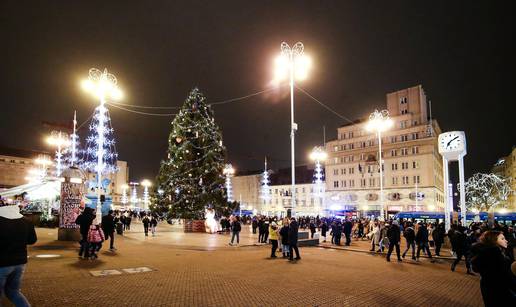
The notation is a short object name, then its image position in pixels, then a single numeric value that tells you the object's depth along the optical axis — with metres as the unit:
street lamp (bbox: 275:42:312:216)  20.70
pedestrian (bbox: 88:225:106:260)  13.67
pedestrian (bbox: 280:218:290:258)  16.06
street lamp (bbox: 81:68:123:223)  21.62
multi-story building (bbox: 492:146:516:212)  94.25
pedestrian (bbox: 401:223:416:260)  16.48
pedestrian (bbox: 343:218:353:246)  23.58
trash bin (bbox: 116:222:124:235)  27.81
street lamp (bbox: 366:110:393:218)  27.27
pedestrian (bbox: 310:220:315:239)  25.72
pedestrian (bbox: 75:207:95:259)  13.84
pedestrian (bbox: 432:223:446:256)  18.15
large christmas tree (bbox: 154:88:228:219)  34.25
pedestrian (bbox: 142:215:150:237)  26.30
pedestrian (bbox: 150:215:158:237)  26.75
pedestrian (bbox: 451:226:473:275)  13.55
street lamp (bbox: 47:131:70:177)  38.11
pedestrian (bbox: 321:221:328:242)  30.64
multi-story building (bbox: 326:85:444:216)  72.88
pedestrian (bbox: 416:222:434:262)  16.64
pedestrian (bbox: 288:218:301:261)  15.14
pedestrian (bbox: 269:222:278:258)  16.03
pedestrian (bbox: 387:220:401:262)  15.52
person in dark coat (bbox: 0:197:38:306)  5.15
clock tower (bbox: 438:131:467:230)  24.98
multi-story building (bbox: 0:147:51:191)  97.50
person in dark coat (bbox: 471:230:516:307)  4.88
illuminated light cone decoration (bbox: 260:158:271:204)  100.14
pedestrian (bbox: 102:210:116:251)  16.39
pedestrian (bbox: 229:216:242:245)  20.59
